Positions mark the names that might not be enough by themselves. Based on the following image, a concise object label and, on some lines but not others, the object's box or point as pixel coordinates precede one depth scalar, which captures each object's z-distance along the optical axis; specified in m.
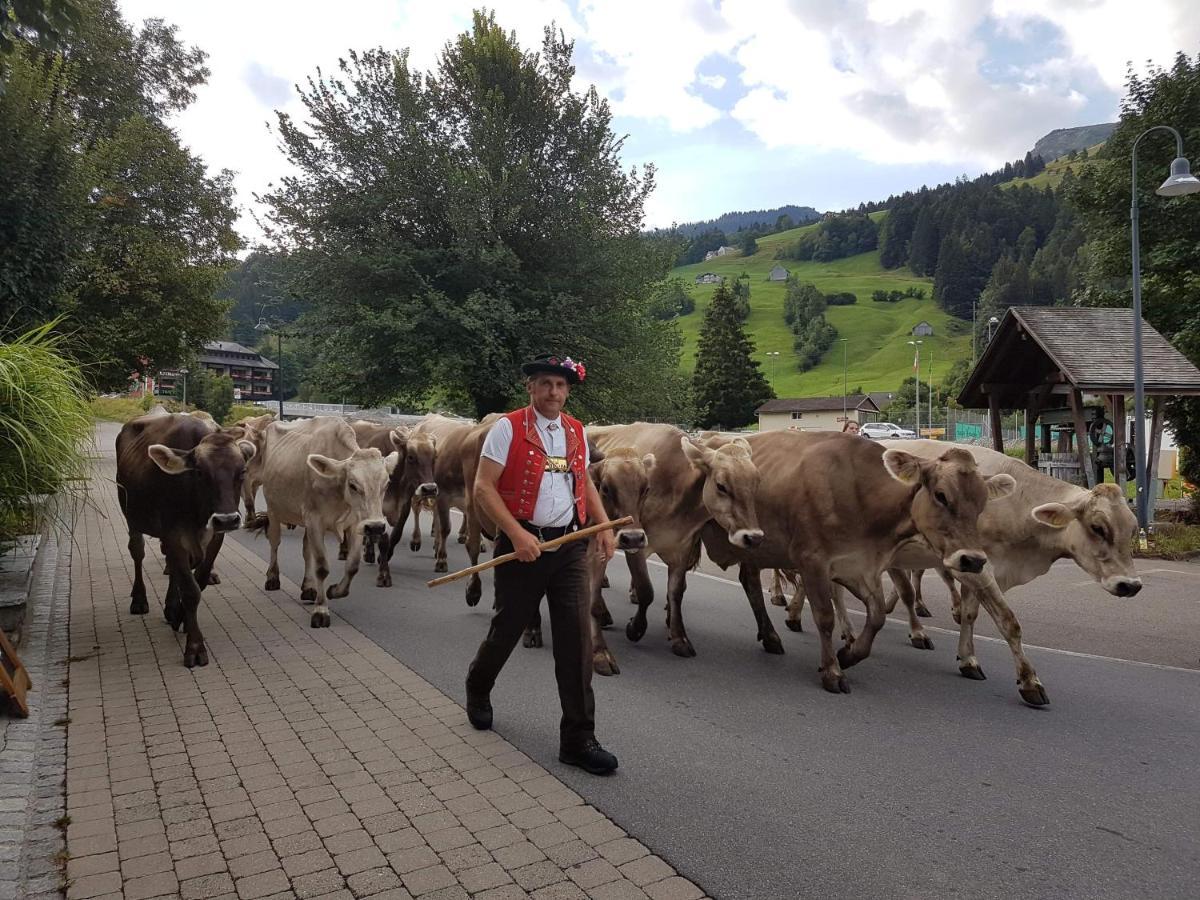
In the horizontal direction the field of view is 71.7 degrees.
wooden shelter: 15.16
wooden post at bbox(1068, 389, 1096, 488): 15.06
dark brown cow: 6.82
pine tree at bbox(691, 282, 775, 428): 63.25
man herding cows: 4.70
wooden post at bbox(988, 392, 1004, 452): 18.11
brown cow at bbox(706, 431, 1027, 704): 5.93
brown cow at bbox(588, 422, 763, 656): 6.72
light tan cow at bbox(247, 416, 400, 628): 8.30
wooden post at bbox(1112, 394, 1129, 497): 15.26
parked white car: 56.08
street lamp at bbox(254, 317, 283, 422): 24.58
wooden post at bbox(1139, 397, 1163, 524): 15.97
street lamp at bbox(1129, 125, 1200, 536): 13.75
